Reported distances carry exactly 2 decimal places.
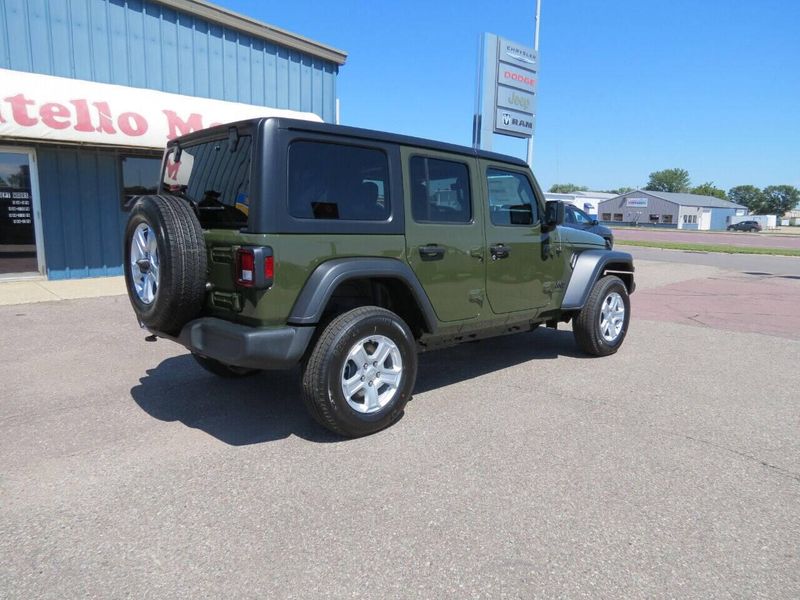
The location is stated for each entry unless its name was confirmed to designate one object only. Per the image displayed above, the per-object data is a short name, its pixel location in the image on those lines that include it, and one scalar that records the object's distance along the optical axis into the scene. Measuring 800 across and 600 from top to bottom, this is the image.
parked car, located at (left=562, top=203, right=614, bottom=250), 15.83
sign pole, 16.41
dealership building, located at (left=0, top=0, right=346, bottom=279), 8.84
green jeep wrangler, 3.28
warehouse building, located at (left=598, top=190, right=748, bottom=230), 79.38
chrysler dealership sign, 14.75
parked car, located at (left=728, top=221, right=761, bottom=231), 71.41
